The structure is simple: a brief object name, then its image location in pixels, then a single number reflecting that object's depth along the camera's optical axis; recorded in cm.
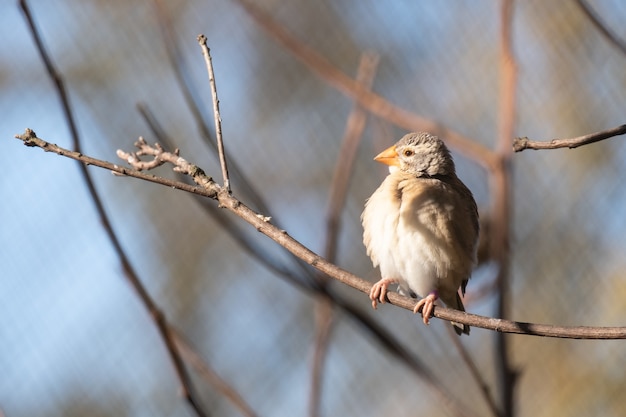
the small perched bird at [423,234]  643
